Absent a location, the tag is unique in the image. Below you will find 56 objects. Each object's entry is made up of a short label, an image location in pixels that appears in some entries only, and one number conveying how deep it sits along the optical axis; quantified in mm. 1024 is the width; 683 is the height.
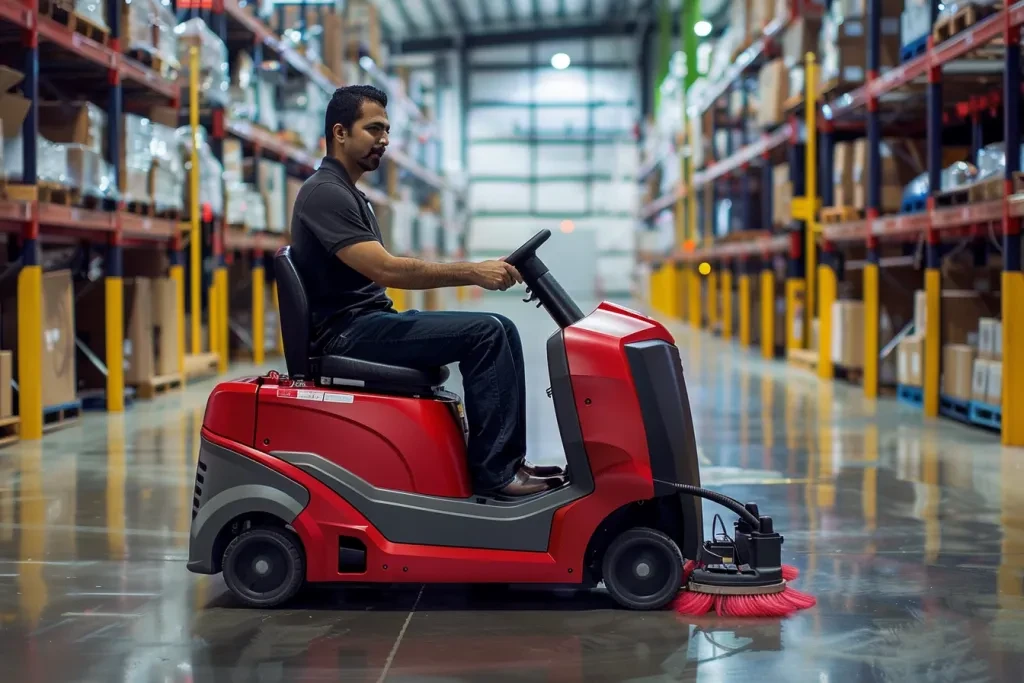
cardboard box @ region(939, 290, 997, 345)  8992
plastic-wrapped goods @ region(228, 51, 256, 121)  12961
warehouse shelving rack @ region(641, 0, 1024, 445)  7352
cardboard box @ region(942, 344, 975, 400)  8438
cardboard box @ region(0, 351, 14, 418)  7217
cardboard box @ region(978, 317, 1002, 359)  8023
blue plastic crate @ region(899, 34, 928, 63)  9180
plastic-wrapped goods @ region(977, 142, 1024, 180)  8211
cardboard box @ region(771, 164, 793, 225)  14000
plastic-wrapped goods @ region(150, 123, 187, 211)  9953
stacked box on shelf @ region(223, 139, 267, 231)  12773
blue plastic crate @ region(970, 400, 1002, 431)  7918
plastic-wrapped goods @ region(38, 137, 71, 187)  7809
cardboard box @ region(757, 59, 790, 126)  13984
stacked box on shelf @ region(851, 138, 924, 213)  10961
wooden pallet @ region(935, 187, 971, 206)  8547
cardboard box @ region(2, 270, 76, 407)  8008
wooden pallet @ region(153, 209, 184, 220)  10375
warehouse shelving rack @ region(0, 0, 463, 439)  7523
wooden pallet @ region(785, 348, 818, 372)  12953
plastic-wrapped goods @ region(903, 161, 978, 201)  8898
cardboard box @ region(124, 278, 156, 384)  9922
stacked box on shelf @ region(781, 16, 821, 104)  12820
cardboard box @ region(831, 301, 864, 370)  11078
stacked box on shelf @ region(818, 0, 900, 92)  10508
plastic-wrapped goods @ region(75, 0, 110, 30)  8277
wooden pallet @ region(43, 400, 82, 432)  8180
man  3504
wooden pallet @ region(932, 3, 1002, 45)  7992
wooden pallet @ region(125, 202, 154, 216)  9734
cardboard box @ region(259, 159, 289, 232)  14172
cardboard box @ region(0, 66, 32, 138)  7078
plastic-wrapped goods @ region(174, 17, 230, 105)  11273
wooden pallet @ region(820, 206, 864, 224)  11195
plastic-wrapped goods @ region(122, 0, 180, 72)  9422
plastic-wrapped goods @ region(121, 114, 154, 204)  9398
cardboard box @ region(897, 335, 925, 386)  9383
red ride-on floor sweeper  3445
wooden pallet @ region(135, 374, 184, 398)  10203
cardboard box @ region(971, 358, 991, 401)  8070
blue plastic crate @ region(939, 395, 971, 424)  8508
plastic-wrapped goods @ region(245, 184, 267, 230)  13383
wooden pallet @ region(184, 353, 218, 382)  11844
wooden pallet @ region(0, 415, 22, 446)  7381
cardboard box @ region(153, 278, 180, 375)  10359
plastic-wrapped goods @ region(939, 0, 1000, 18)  7988
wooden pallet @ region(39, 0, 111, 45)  7781
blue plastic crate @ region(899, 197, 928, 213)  9680
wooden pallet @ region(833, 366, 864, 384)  11638
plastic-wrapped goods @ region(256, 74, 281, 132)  14198
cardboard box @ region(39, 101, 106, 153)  8469
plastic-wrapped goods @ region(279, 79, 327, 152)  15555
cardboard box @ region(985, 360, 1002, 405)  7867
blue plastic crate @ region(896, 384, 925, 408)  9734
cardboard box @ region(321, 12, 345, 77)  17281
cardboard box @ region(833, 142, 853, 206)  11445
